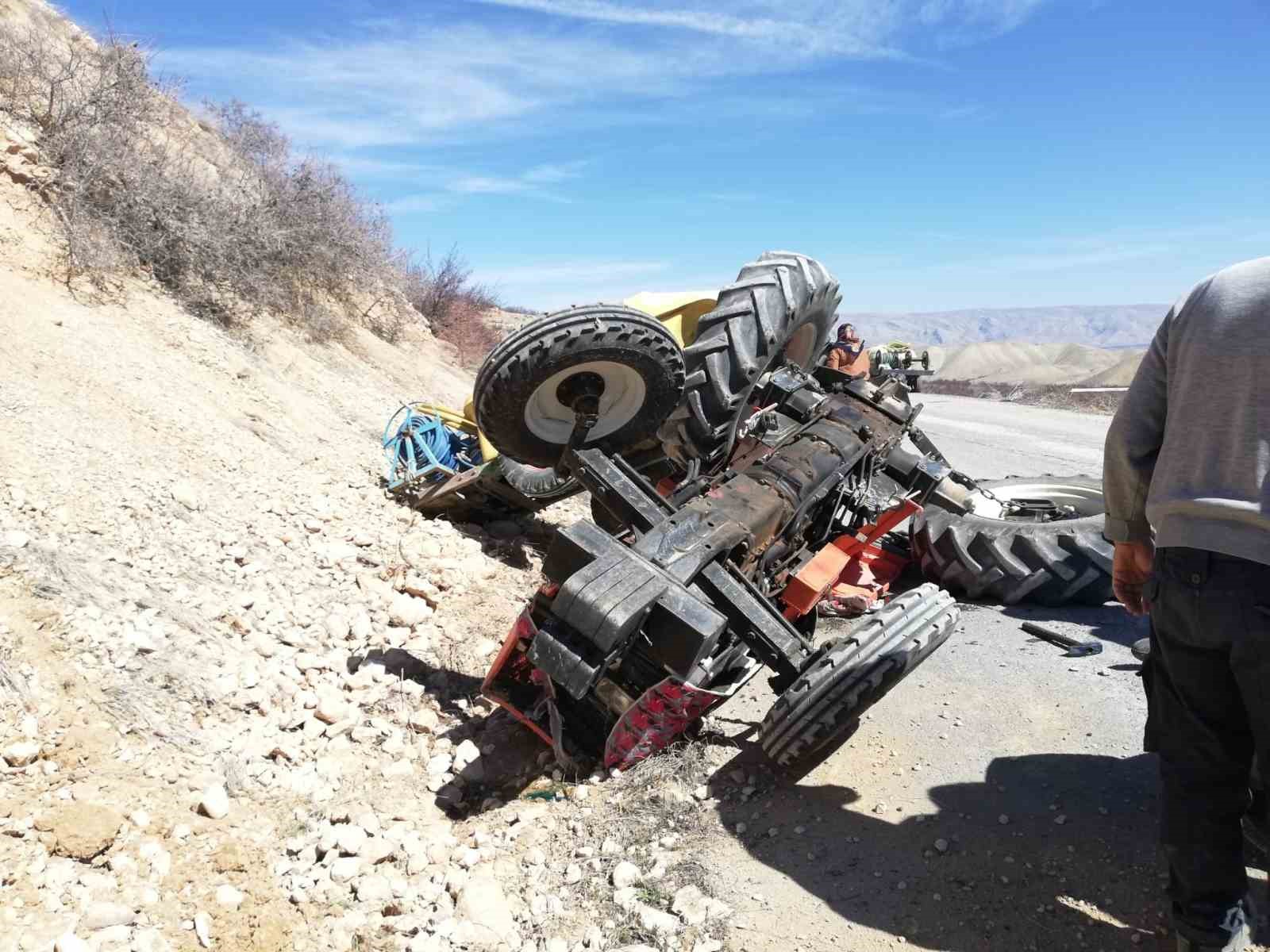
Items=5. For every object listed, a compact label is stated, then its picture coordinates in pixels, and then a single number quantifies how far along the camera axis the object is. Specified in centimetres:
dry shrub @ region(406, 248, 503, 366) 1402
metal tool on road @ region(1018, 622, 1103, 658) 402
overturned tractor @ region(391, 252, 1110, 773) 272
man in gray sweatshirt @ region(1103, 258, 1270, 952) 179
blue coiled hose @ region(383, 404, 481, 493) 544
